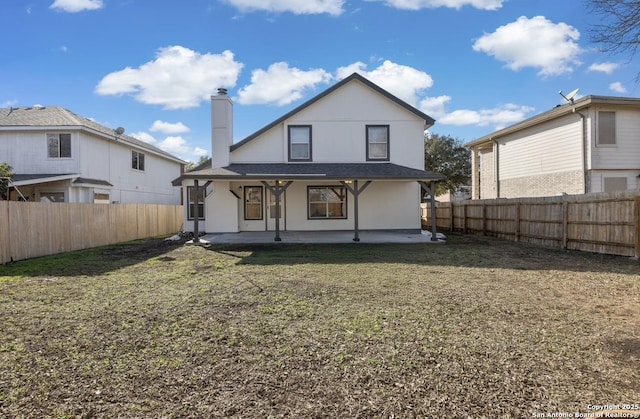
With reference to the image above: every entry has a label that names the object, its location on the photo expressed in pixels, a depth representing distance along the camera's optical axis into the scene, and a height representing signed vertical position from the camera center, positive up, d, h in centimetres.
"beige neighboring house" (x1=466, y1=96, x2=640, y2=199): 1517 +236
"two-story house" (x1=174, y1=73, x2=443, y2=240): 1694 +216
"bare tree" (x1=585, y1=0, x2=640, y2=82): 690 +333
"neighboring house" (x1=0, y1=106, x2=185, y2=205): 1816 +264
